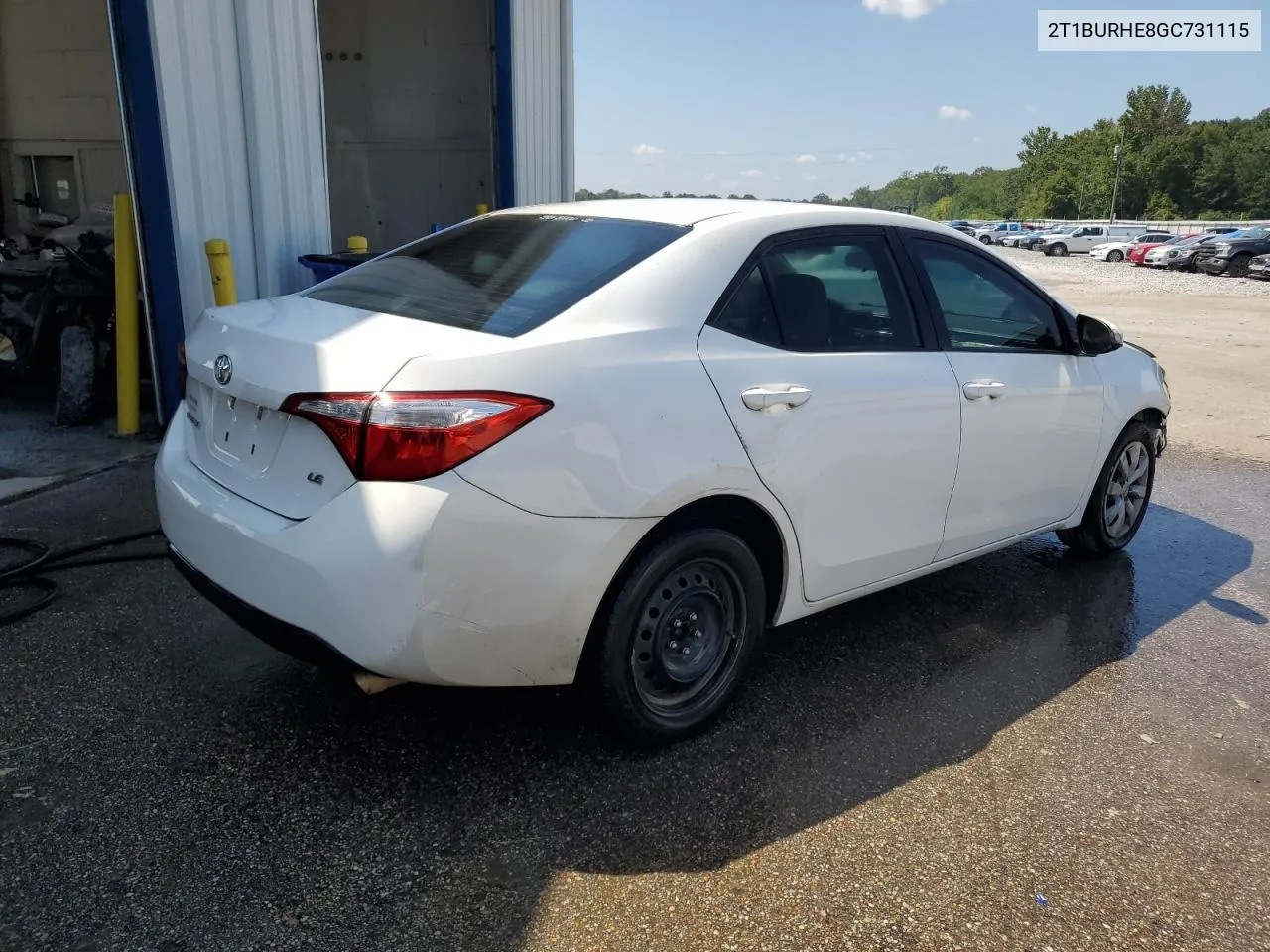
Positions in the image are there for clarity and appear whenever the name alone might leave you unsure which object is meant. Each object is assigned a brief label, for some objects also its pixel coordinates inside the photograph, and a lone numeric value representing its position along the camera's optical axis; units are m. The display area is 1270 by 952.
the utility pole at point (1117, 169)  98.94
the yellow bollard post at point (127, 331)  6.16
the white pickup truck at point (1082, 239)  56.38
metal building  5.86
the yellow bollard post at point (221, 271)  5.92
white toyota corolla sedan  2.45
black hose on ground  3.91
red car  43.20
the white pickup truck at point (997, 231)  69.34
